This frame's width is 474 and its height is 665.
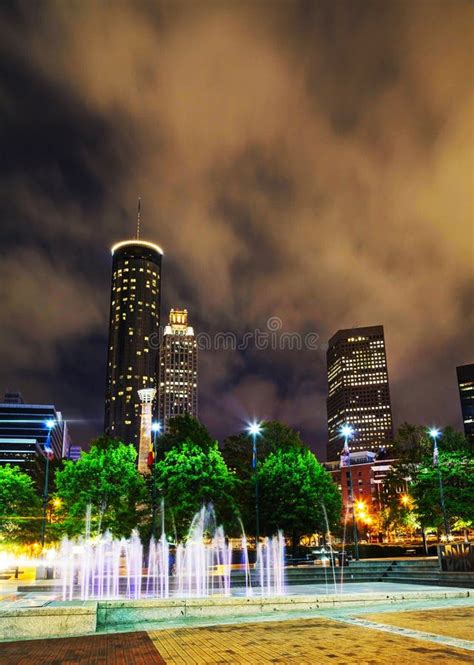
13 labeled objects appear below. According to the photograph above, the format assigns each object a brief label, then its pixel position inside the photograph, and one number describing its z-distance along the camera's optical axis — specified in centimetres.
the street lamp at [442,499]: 4281
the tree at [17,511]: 4756
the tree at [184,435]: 5294
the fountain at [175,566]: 2728
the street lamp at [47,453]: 4028
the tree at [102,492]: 4266
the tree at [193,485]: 4369
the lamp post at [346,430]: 4476
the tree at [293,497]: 4725
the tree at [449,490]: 4712
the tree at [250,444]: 6588
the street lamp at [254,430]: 4261
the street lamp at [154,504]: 4163
